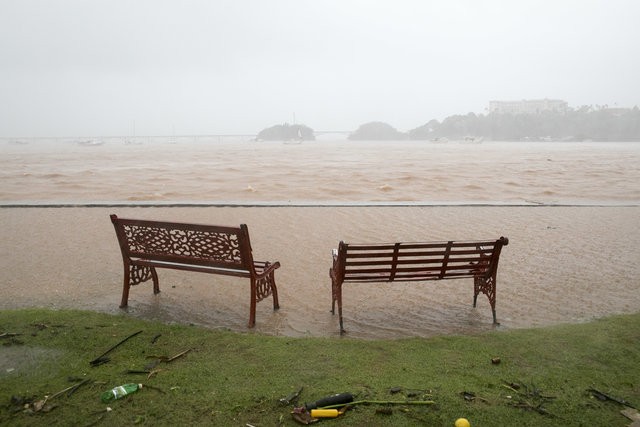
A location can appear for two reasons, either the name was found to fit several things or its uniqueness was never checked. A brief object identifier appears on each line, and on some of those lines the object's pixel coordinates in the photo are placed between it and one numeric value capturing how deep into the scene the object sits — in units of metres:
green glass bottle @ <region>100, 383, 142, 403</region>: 3.52
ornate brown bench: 5.05
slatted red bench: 4.97
